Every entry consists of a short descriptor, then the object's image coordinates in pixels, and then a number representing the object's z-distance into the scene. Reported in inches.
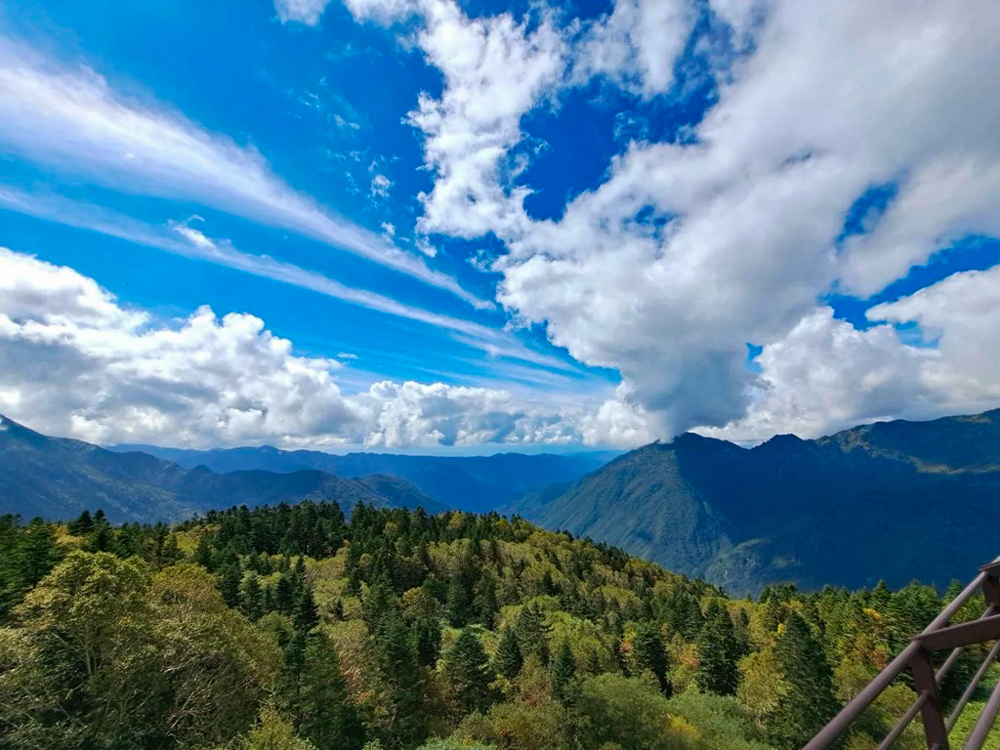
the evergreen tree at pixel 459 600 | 5083.7
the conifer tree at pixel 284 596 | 3725.4
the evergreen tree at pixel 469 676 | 2812.5
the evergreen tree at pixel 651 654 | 3683.6
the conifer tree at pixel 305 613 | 3350.9
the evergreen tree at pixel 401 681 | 2490.2
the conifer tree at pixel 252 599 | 3604.8
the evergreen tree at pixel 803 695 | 2506.2
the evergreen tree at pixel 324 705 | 2193.7
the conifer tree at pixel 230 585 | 3735.2
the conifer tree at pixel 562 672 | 2383.1
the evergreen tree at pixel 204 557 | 4648.9
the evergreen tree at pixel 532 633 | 3622.0
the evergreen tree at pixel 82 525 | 4722.0
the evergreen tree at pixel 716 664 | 3444.9
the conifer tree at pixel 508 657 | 3316.9
